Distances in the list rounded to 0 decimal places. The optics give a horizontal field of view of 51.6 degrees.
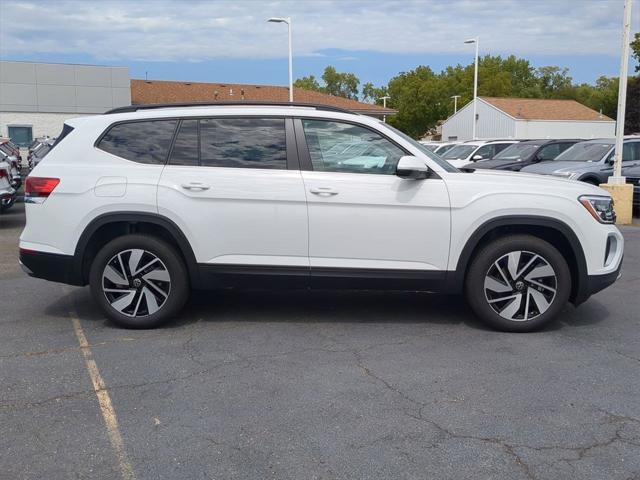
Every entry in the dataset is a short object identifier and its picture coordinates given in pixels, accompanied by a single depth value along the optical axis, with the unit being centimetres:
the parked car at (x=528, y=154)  1680
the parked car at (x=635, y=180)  1420
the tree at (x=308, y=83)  11832
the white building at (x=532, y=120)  5378
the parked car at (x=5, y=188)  1212
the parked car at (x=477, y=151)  2084
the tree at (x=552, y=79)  11031
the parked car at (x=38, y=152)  1912
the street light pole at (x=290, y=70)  3172
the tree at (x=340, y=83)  12394
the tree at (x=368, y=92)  12189
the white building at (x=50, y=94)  3488
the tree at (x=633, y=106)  5372
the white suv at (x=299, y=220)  536
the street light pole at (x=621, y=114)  1281
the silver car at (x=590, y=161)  1418
